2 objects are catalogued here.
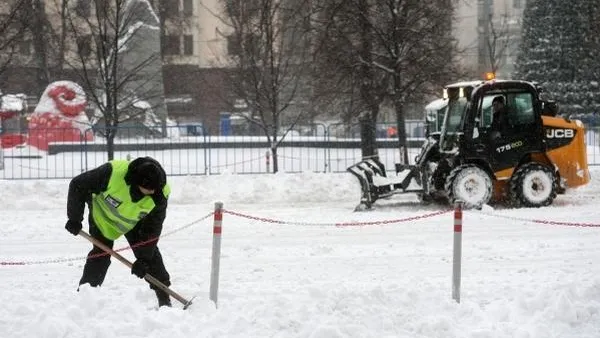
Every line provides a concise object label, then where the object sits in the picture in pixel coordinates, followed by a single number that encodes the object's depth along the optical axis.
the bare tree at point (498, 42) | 37.12
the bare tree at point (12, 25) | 16.47
